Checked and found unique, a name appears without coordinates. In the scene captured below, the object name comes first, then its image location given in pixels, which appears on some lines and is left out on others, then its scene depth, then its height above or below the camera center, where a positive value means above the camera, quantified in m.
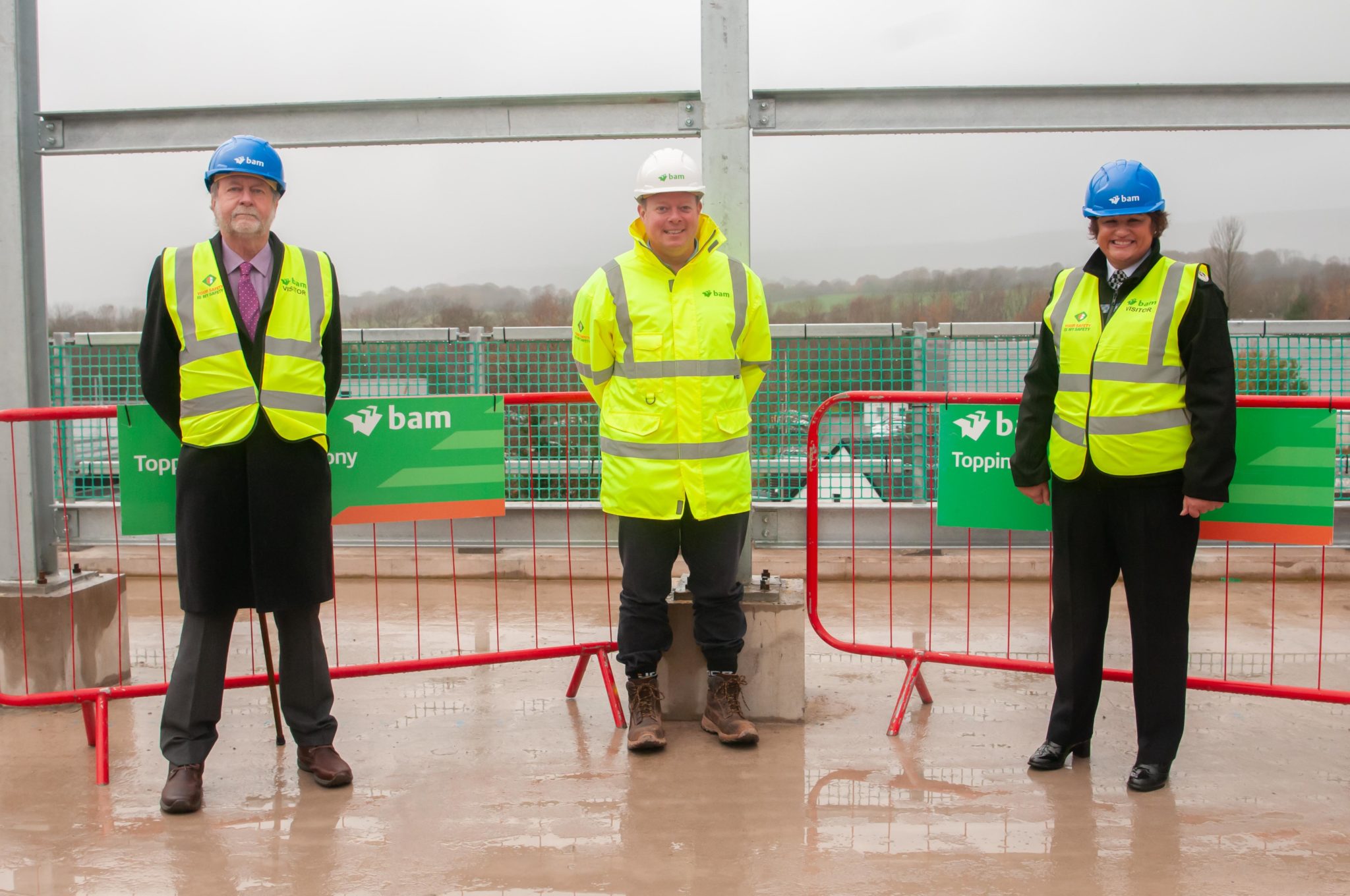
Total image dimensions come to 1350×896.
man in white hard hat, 4.37 -0.16
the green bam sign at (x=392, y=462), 4.76 -0.40
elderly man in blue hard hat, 3.96 -0.18
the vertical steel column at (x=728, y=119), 4.76 +1.02
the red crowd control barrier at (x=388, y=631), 4.72 -1.50
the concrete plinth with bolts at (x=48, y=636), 5.15 -1.19
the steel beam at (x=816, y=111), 4.83 +1.08
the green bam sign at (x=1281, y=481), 4.52 -0.47
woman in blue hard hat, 3.89 -0.28
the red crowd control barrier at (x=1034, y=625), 4.86 -1.53
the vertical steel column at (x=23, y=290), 5.11 +0.36
